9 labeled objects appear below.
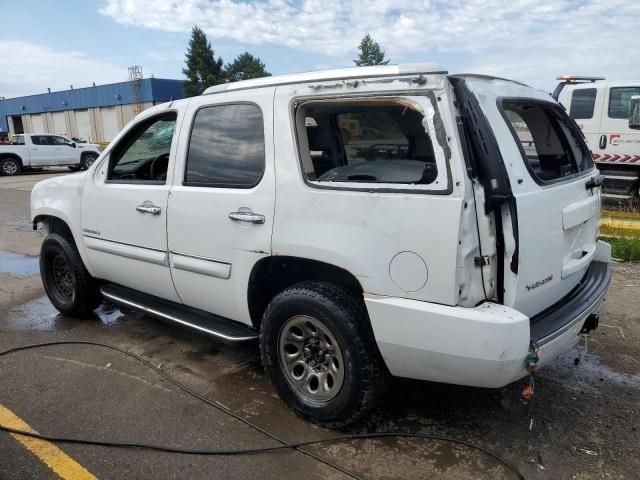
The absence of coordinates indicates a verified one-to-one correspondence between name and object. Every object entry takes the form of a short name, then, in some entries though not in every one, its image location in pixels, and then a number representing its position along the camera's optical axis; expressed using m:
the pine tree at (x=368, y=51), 59.50
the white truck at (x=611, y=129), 9.26
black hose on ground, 2.65
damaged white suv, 2.38
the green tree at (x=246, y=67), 58.44
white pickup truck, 21.45
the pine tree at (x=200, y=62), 50.94
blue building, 45.34
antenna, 44.19
